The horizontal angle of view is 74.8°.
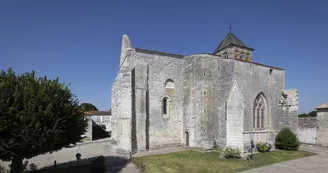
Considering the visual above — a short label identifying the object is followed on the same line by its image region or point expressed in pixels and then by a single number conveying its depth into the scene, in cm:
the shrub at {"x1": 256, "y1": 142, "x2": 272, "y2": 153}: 1734
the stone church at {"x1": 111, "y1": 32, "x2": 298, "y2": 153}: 1706
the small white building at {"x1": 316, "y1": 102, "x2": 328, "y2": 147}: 2084
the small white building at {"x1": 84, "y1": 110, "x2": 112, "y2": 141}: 2981
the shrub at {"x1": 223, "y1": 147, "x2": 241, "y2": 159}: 1538
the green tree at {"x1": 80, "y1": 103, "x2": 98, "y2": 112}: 5460
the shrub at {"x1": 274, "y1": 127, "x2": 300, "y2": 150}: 1848
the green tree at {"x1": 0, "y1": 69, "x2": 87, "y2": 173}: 862
